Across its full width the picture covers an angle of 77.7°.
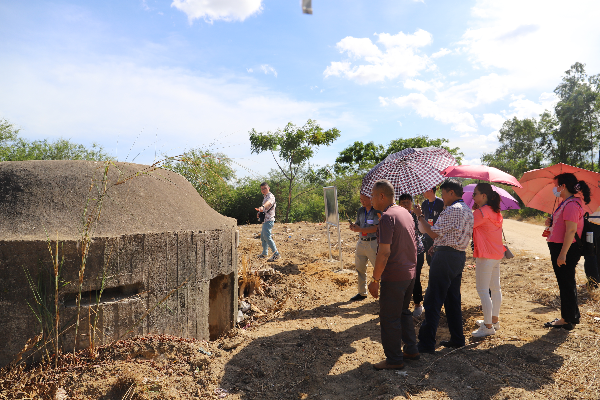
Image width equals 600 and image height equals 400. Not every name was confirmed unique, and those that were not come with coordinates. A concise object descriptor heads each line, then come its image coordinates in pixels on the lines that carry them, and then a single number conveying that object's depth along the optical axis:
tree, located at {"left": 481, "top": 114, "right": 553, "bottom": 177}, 25.02
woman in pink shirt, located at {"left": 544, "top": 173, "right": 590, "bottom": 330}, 3.89
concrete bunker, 3.16
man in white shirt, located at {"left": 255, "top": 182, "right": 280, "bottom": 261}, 7.87
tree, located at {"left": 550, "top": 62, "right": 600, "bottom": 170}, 21.19
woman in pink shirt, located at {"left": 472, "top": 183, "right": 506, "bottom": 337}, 3.91
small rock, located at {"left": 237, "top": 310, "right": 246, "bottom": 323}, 5.13
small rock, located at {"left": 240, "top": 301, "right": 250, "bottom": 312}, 5.46
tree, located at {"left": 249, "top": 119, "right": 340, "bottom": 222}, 15.83
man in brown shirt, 3.21
